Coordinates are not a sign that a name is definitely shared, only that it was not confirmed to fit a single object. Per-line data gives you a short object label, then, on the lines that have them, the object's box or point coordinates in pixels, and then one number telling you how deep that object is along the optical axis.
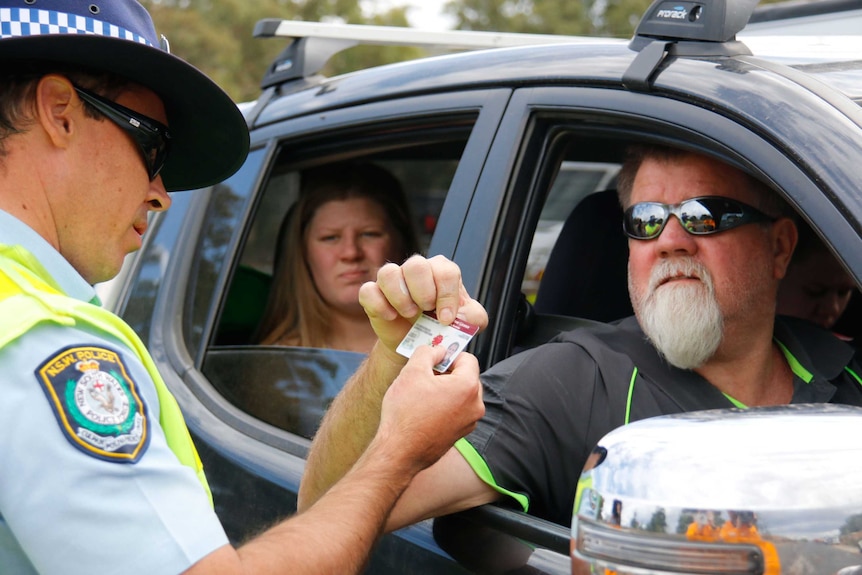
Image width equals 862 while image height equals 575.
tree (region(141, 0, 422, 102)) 21.06
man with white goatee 1.88
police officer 1.22
